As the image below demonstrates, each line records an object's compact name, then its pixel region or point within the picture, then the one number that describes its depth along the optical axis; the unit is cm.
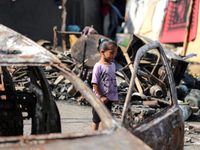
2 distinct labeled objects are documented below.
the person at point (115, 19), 2041
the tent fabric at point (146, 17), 1572
